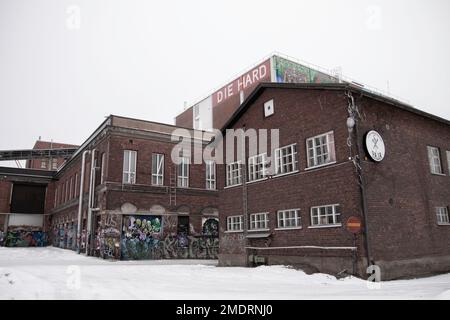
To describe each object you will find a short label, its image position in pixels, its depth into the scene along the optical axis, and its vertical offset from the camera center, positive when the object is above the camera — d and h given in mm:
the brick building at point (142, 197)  23562 +2636
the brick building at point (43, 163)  64650 +12959
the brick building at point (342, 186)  13117 +1887
